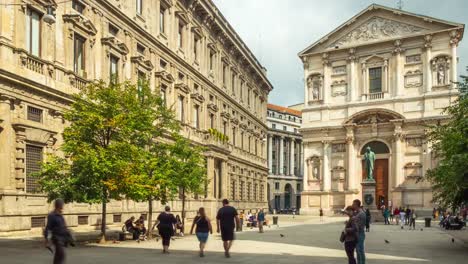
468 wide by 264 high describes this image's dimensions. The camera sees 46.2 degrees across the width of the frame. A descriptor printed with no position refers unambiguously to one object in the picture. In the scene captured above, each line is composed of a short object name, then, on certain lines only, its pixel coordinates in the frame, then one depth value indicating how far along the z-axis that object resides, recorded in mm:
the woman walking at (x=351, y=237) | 13195
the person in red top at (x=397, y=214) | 50831
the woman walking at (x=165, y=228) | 17953
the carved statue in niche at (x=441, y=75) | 63675
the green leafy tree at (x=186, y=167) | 27328
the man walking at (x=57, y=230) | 11172
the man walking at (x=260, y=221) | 32625
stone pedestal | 54312
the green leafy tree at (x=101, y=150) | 20875
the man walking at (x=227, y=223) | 16875
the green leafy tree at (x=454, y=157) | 19281
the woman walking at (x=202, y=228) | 16984
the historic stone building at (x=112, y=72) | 23125
